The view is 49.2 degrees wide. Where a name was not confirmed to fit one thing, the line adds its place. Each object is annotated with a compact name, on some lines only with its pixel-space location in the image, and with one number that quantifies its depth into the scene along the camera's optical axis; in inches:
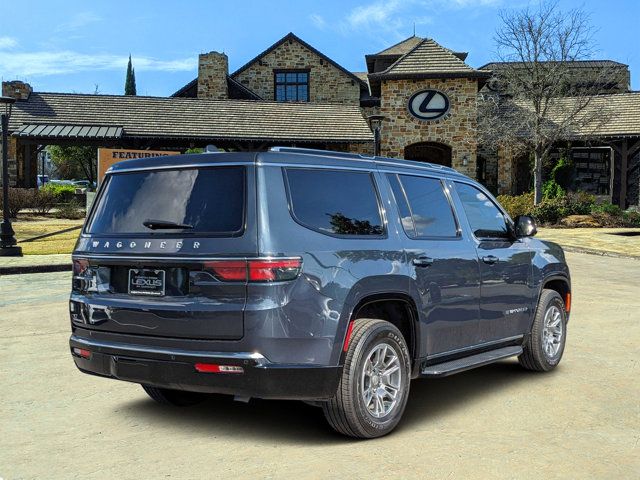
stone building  1378.0
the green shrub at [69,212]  1267.2
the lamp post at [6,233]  692.1
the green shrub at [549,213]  1220.5
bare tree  1338.6
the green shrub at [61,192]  1354.6
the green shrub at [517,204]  1240.8
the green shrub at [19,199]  1195.9
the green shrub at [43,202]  1289.4
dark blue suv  159.8
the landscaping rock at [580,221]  1174.3
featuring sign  827.3
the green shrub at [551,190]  1329.2
